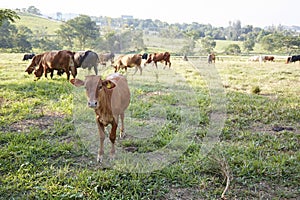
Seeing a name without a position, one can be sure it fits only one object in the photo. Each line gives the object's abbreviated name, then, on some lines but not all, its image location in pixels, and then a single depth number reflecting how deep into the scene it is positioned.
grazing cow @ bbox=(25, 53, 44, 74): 11.13
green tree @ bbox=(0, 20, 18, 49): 29.33
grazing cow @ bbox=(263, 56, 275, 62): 31.37
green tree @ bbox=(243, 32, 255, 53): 33.46
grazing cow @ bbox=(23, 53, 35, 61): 21.76
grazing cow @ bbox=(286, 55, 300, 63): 28.31
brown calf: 3.19
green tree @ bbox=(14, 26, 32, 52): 29.09
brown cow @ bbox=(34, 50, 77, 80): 9.38
